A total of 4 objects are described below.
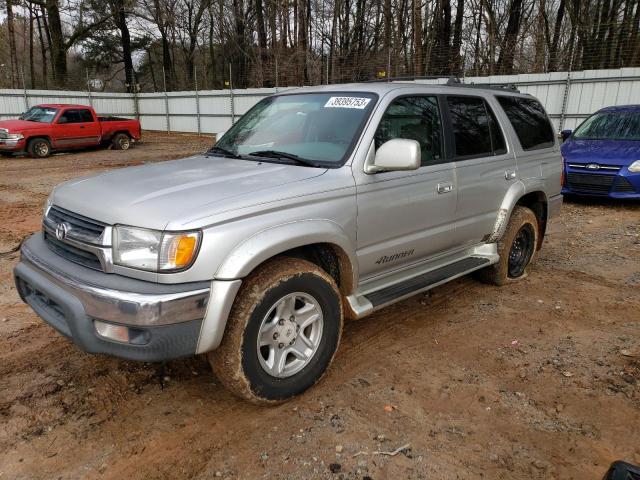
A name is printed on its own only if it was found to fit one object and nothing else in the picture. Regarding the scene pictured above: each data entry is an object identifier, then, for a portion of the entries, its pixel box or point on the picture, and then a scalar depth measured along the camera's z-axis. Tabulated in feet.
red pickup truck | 50.31
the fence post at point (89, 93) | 83.49
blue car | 27.30
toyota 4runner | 8.17
